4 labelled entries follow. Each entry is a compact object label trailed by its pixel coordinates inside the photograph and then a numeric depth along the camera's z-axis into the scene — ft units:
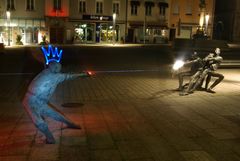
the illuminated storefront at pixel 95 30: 170.71
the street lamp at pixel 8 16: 149.32
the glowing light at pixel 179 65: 42.01
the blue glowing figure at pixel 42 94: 22.67
